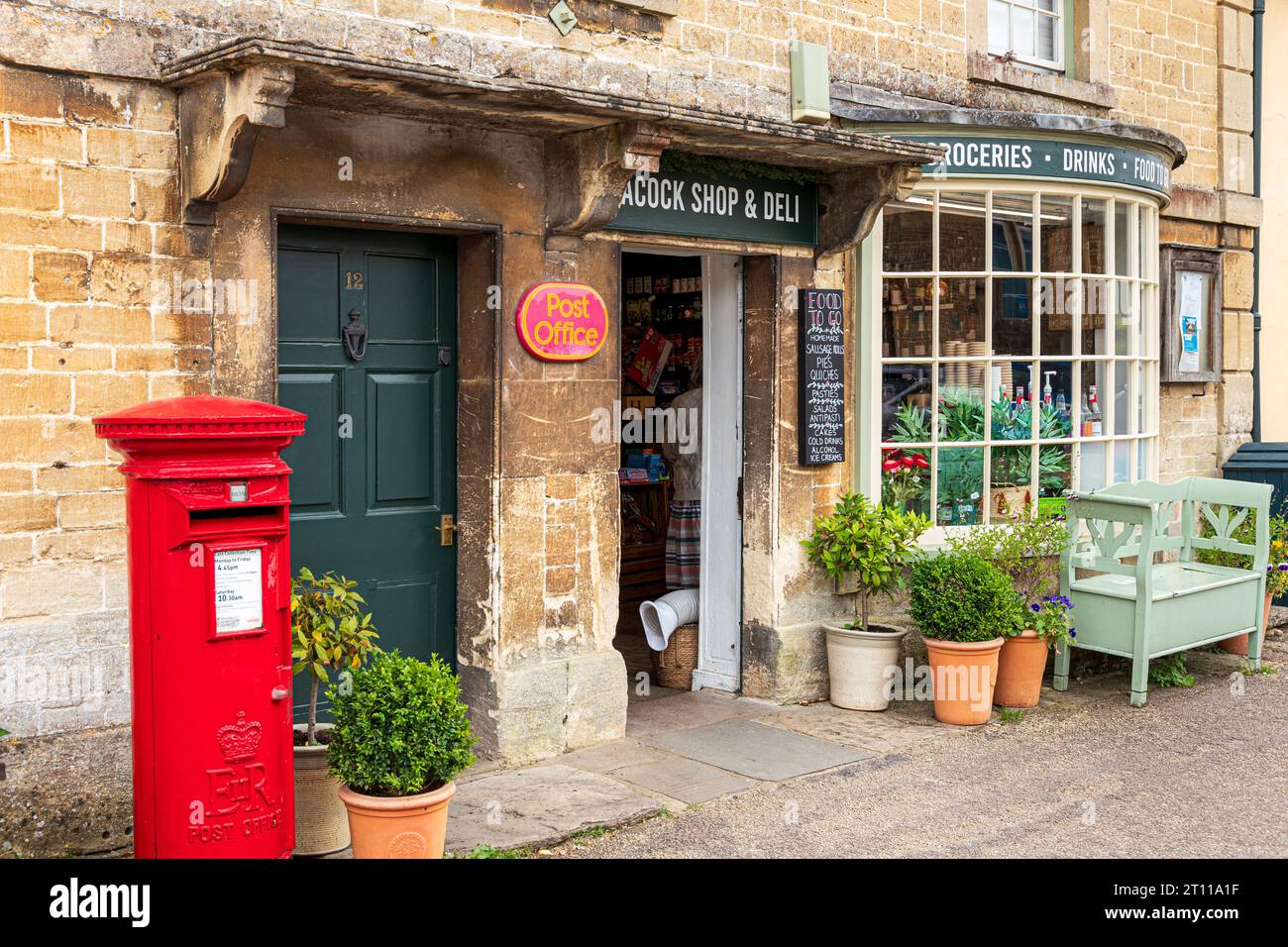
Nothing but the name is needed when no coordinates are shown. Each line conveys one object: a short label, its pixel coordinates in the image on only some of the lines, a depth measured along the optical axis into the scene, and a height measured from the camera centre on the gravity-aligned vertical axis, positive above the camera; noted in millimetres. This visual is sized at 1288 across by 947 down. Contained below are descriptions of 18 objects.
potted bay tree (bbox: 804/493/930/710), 7207 -819
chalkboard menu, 7340 +272
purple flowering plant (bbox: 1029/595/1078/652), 7156 -1077
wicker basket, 7766 -1383
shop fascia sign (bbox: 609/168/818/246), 6570 +1149
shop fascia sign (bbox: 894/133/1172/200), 7680 +1598
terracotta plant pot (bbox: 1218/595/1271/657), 8609 -1471
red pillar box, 3930 -554
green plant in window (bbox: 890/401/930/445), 7824 -5
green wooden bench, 7324 -940
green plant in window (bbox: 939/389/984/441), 7910 +45
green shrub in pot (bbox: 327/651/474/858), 4391 -1101
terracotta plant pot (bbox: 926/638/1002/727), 6867 -1345
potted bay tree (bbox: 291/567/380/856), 4797 -890
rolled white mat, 7641 -1107
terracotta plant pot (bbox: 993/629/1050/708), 7168 -1362
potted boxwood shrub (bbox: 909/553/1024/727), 6848 -1075
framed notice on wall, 9508 +792
